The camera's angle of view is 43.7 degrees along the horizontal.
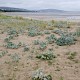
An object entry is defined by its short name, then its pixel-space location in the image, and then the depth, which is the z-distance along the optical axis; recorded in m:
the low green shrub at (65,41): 4.61
